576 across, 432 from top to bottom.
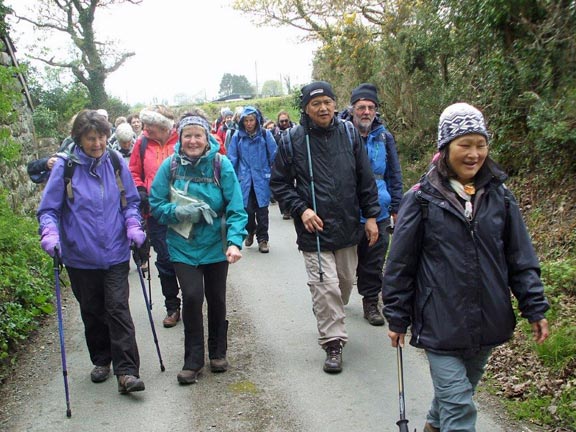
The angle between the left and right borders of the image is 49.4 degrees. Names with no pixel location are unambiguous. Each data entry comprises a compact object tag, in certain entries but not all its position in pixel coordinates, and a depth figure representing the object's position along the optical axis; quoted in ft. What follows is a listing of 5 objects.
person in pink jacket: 21.07
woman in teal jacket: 16.31
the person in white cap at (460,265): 10.51
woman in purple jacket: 15.69
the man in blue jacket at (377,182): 19.29
